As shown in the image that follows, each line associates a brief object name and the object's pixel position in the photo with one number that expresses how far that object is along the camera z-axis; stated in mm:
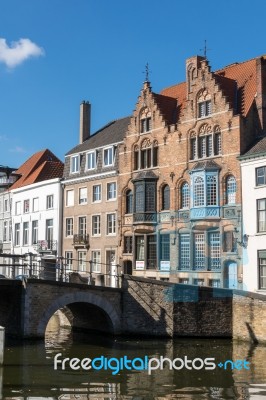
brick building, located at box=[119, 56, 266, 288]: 34438
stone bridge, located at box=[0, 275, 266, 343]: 29391
